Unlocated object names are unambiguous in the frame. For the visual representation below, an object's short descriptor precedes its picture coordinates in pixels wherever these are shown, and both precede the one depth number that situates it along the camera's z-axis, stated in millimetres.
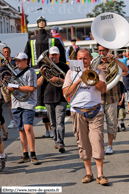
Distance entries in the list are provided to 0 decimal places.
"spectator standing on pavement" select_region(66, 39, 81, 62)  21694
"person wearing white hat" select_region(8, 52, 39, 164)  11020
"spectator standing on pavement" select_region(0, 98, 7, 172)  10220
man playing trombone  8823
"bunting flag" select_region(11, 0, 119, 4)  27441
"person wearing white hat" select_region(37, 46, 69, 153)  12655
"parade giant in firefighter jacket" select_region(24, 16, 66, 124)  14023
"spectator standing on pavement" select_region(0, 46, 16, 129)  15831
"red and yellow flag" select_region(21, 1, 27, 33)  56409
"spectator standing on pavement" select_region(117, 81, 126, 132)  15960
